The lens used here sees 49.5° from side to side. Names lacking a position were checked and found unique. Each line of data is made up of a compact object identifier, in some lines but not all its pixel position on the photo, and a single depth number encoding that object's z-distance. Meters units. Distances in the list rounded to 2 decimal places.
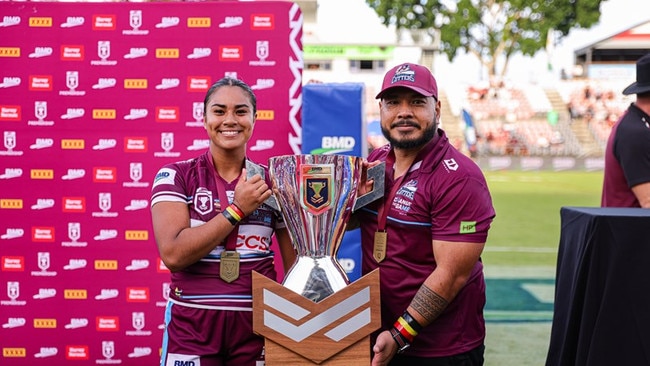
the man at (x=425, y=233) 2.28
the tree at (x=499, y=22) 42.44
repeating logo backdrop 4.39
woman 2.22
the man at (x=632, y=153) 3.10
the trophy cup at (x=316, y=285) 2.07
